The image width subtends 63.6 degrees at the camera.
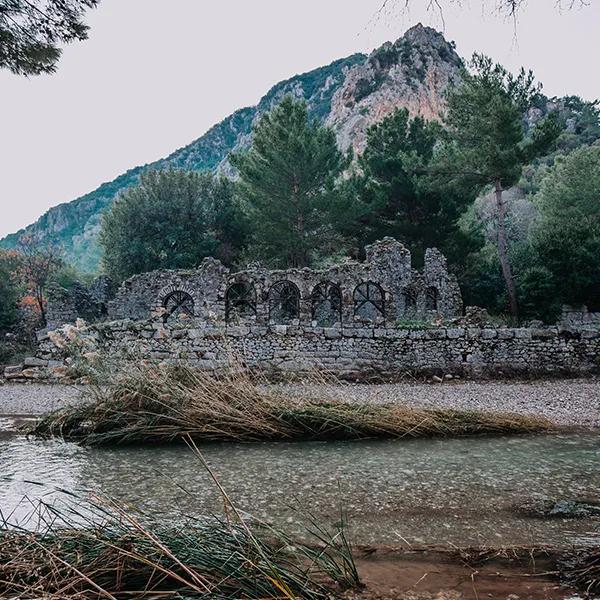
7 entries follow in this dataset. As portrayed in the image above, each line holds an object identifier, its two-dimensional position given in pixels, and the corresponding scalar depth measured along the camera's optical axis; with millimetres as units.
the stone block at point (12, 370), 13137
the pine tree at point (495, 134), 18469
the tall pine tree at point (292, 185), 24781
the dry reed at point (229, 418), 6121
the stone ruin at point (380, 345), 11984
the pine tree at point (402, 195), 24516
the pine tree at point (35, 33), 4941
